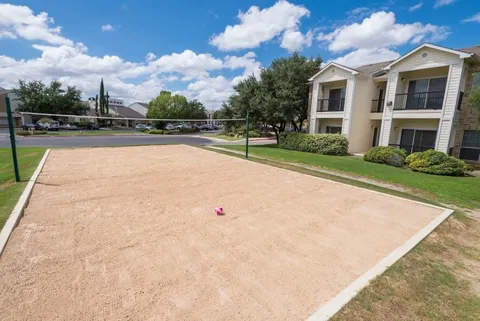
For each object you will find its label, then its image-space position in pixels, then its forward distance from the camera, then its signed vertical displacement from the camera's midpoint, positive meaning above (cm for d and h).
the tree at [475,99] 929 +148
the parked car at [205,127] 6075 -95
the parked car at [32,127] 3225 -163
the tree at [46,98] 4269 +330
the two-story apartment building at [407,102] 1329 +201
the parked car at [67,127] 4028 -172
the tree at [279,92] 1934 +294
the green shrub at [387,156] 1295 -136
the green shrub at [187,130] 4511 -149
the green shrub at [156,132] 3687 -172
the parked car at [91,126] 4270 -148
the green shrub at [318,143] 1656 -108
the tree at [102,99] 5866 +483
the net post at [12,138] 673 -69
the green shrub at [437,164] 1077 -142
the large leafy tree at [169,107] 4200 +267
